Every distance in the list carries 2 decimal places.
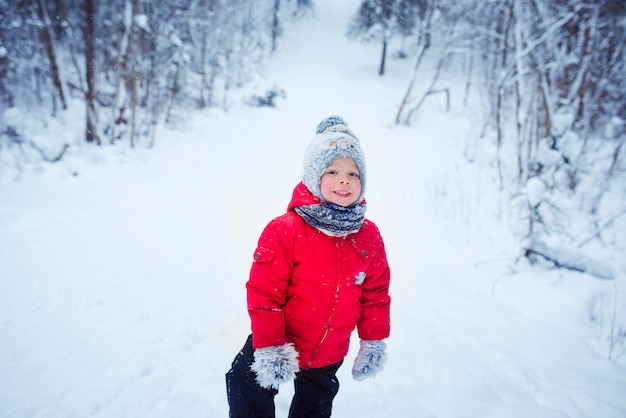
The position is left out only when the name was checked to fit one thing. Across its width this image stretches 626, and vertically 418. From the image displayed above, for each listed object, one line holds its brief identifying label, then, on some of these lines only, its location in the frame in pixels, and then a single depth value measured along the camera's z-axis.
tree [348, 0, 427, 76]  20.61
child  1.28
